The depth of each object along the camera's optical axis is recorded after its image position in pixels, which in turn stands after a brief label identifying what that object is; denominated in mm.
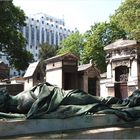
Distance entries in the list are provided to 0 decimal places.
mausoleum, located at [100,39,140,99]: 11727
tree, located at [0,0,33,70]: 15863
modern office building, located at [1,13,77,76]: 65110
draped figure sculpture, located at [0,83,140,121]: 2690
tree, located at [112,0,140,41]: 15160
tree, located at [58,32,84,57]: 27588
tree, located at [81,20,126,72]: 23634
